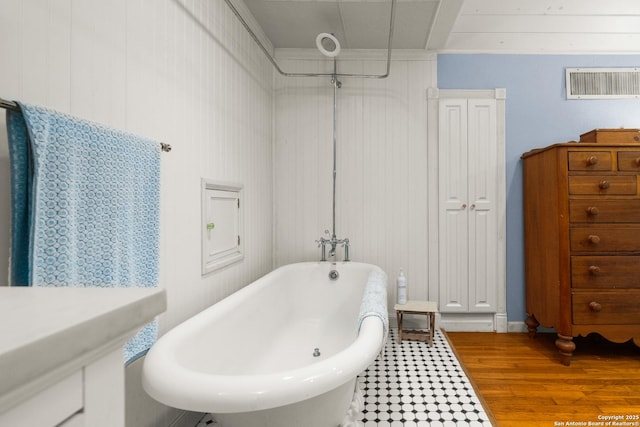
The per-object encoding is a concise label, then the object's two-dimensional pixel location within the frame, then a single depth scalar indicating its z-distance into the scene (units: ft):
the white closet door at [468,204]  8.20
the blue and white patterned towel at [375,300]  4.08
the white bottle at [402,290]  7.70
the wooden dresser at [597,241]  6.42
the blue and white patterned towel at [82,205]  2.25
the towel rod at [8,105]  2.09
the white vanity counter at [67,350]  0.73
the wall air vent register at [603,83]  8.18
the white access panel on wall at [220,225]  5.07
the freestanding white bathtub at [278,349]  2.42
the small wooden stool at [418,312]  7.18
